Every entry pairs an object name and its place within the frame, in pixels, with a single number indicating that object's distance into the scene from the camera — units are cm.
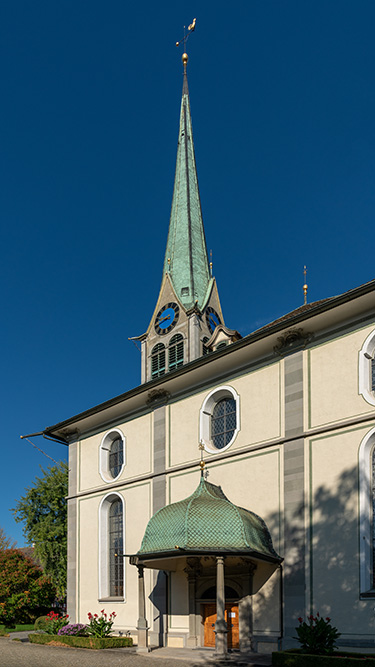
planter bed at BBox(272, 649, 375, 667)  1430
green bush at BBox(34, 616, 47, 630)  2683
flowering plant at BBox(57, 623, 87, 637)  2427
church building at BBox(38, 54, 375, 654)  1833
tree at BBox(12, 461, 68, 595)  3859
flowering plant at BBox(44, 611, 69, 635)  2511
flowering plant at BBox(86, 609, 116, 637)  2312
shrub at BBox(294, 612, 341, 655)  1616
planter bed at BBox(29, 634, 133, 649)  2222
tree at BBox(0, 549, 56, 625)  3272
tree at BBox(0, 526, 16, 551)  5638
